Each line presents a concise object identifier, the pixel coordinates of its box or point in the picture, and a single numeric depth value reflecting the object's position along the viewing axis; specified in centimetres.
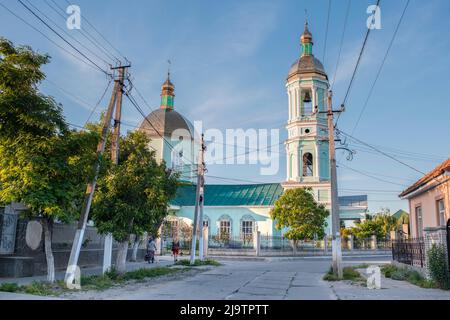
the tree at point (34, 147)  1105
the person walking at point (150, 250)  2584
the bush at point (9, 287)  1088
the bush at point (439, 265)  1219
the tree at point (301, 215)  3428
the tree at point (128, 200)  1441
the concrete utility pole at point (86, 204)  1196
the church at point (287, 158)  4016
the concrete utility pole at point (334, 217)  1698
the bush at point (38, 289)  1061
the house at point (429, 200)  1489
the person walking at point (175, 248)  2746
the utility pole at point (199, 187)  2410
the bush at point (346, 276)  1629
